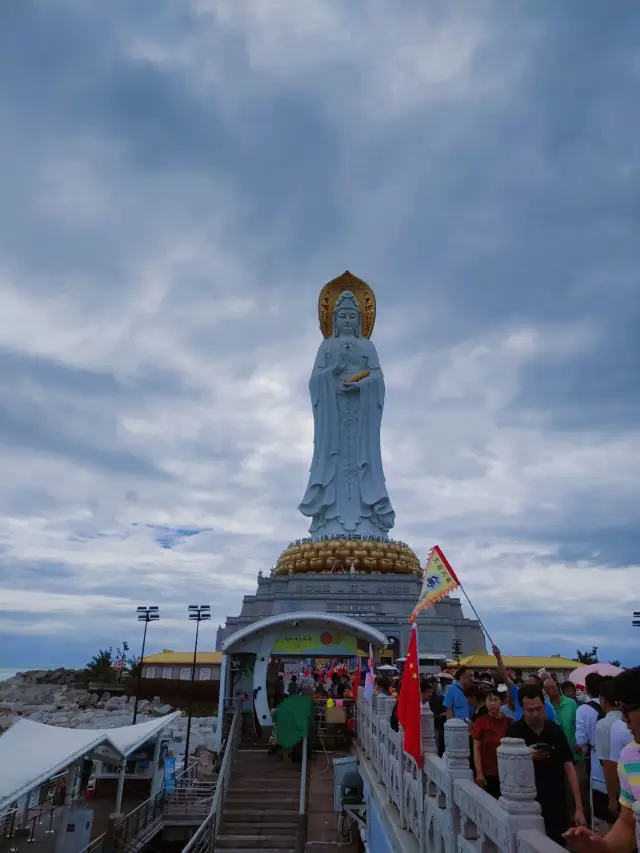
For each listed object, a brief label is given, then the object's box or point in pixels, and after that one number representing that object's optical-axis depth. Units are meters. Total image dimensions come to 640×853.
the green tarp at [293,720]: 10.74
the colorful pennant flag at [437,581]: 7.53
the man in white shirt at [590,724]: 5.22
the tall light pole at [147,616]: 23.64
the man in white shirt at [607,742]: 4.04
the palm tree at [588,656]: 32.22
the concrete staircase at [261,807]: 8.95
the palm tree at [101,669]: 37.12
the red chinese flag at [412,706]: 4.76
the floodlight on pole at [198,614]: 23.14
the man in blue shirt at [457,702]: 5.79
